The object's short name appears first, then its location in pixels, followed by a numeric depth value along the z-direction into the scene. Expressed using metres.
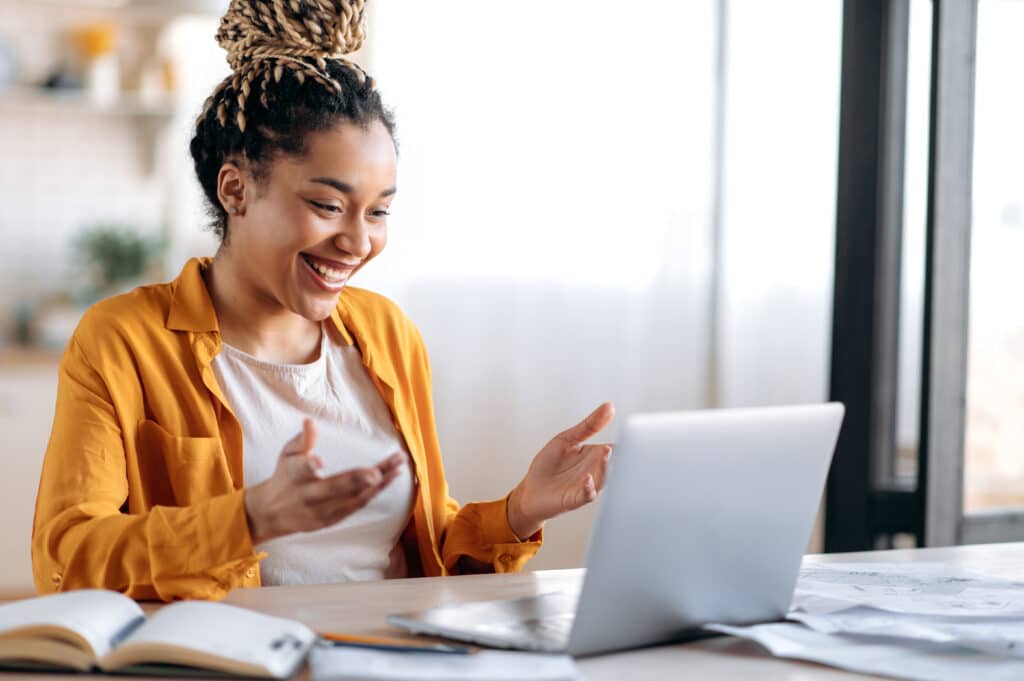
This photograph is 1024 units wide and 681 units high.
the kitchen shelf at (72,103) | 3.64
